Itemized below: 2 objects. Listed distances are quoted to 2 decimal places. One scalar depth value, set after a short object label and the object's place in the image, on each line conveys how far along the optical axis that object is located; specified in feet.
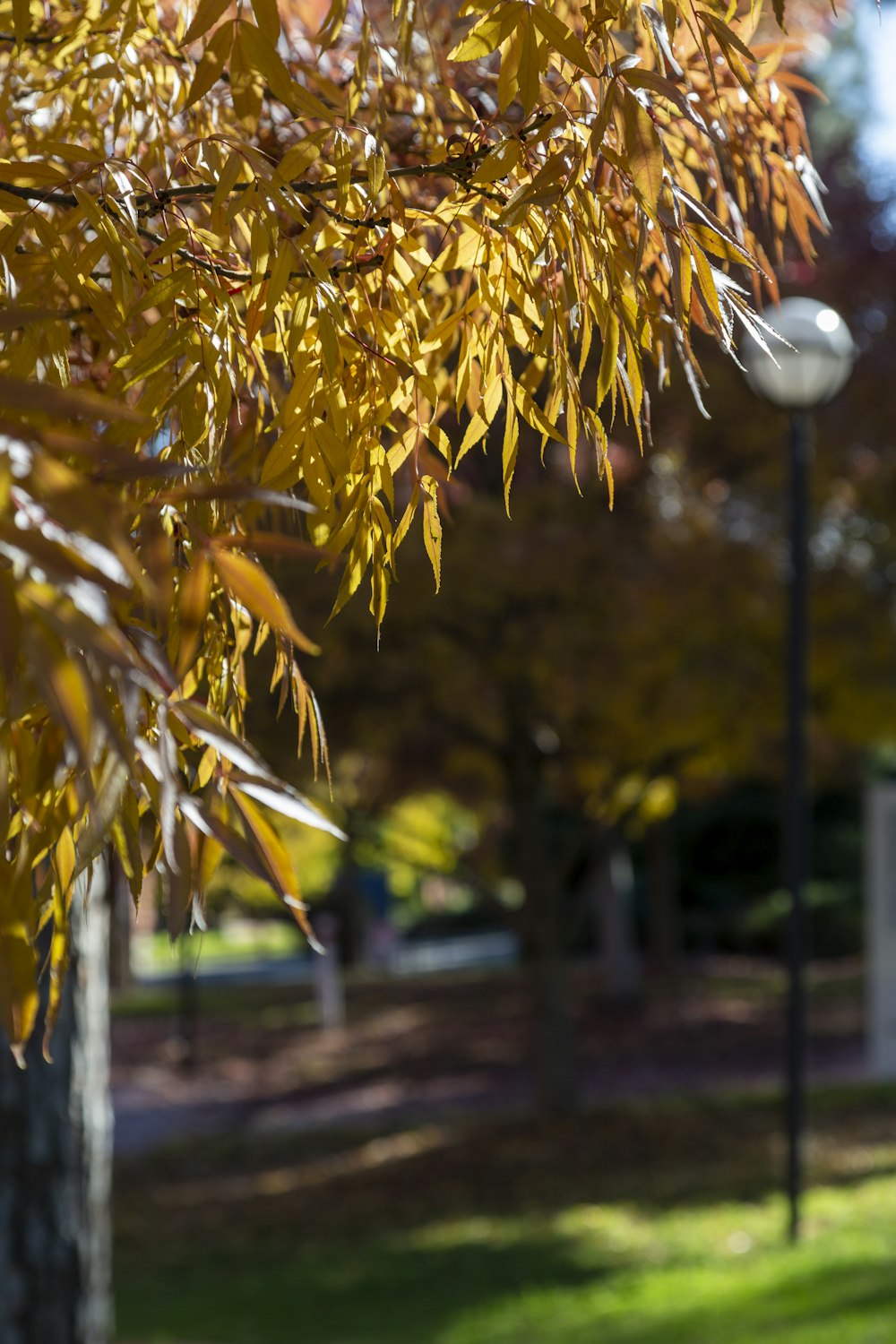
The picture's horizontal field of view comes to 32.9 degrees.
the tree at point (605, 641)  33.73
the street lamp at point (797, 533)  25.64
